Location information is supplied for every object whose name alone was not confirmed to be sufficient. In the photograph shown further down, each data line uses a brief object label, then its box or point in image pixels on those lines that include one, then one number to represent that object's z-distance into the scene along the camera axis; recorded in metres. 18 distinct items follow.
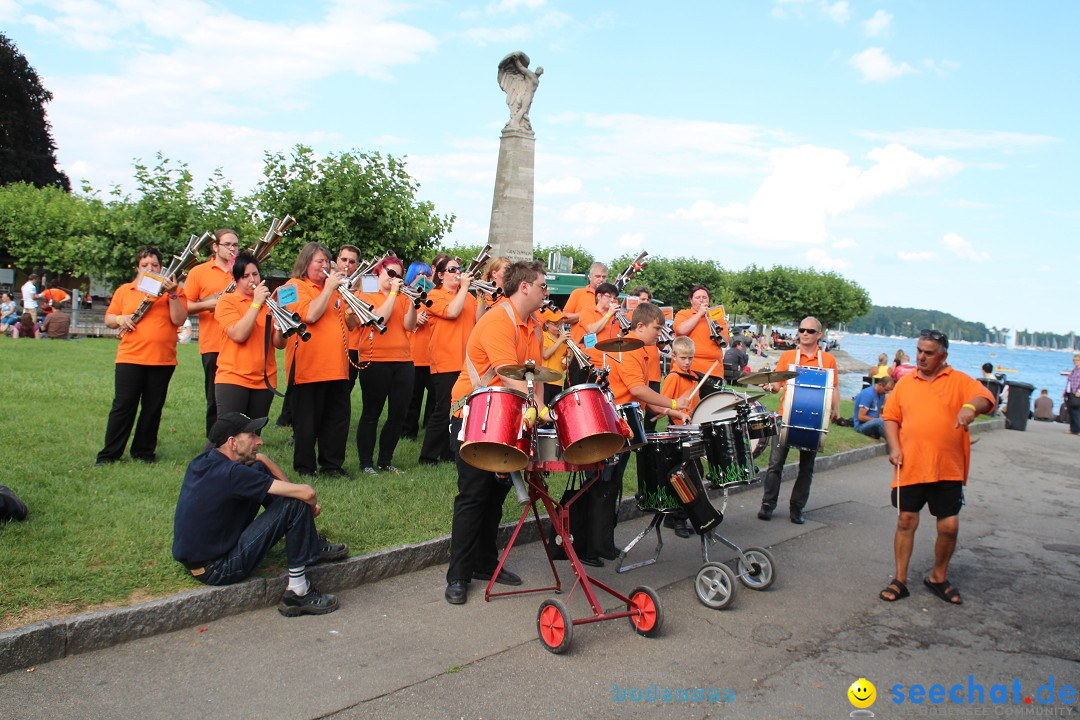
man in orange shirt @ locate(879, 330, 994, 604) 5.78
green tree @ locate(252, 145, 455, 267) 21.38
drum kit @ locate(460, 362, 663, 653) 4.50
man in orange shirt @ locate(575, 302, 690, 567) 5.84
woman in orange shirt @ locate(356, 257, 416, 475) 7.76
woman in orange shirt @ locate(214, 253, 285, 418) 6.47
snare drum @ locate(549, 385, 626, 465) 4.52
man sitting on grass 4.75
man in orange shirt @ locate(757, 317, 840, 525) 7.70
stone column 23.00
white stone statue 23.33
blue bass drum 7.25
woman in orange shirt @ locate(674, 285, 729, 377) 9.01
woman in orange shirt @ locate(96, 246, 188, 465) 7.03
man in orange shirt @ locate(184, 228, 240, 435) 7.60
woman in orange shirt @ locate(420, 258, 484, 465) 8.15
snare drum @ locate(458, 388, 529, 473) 4.46
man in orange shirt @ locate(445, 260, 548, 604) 5.12
